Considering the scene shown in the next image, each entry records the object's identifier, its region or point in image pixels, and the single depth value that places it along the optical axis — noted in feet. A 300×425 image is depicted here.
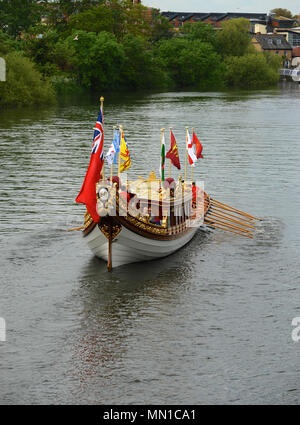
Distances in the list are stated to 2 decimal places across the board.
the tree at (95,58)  443.32
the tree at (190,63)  533.14
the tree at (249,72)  538.06
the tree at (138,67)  487.20
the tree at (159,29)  608.19
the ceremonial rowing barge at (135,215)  96.58
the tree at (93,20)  494.59
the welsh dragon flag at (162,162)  115.77
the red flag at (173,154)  122.42
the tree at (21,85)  333.21
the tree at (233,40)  575.38
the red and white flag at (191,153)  127.34
